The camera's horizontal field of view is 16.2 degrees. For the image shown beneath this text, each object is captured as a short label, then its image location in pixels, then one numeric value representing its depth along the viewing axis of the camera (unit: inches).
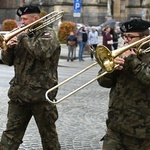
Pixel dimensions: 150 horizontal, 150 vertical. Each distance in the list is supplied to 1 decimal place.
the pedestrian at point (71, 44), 989.1
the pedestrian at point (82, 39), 1014.4
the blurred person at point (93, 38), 1023.4
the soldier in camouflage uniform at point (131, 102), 188.1
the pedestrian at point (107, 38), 979.3
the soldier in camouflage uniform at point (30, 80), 233.9
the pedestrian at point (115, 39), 1023.0
